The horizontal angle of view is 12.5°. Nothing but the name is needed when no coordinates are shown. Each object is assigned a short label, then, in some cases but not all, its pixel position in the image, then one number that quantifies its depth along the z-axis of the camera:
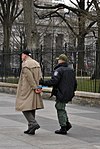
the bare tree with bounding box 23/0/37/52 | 26.15
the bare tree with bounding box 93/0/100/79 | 17.70
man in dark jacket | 10.14
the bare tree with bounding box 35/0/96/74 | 30.39
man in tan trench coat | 9.96
